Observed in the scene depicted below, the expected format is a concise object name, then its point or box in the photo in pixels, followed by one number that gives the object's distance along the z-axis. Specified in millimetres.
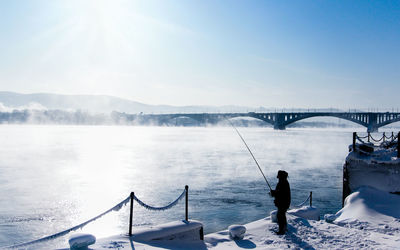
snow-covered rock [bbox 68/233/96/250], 6445
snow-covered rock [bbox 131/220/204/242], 7902
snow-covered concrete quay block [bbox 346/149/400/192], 16234
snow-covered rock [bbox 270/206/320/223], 11367
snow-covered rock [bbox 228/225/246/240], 9000
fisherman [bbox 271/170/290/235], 9094
